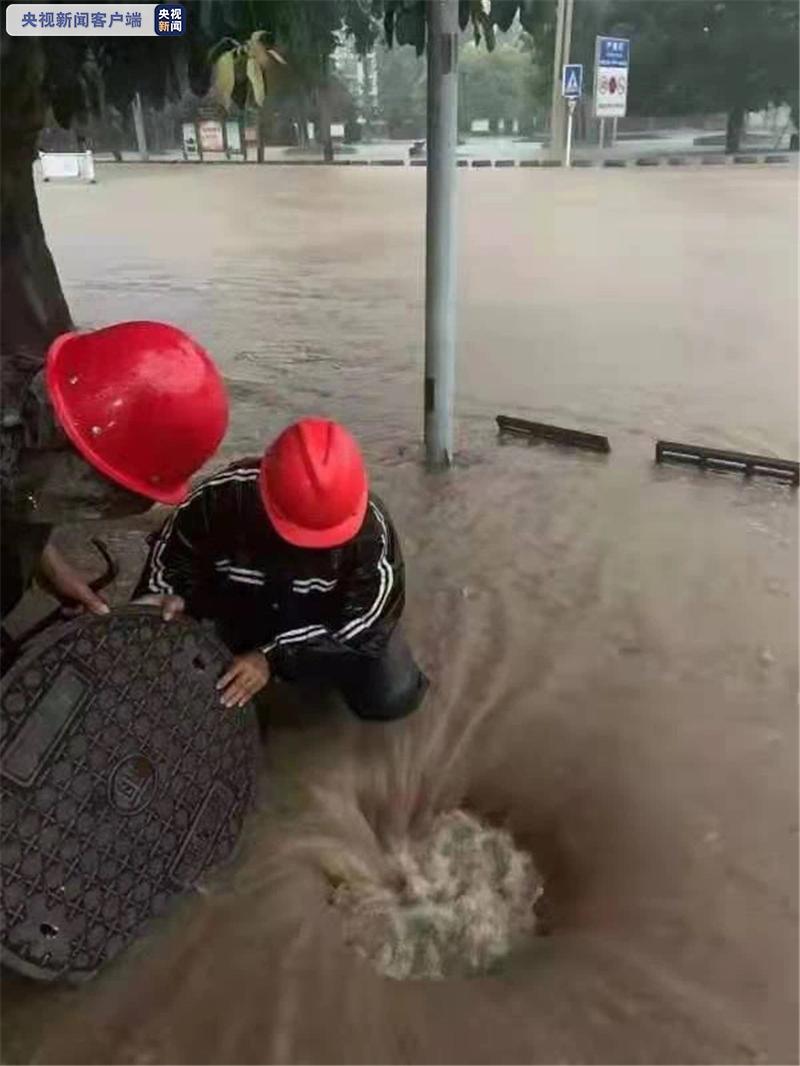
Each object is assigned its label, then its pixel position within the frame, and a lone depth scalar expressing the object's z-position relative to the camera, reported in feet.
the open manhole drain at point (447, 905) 4.96
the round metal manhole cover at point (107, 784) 4.49
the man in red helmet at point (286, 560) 5.08
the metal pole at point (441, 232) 9.64
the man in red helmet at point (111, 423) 4.80
